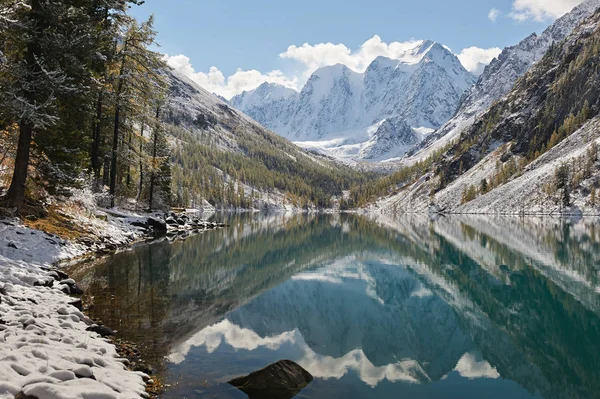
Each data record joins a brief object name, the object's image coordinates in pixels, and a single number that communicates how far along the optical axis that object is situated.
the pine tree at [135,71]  39.22
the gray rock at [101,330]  13.23
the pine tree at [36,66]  20.86
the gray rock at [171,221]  59.84
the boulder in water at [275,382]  10.62
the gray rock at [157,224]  49.44
